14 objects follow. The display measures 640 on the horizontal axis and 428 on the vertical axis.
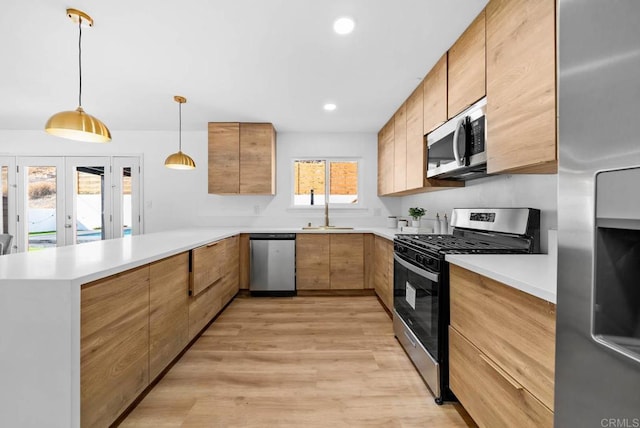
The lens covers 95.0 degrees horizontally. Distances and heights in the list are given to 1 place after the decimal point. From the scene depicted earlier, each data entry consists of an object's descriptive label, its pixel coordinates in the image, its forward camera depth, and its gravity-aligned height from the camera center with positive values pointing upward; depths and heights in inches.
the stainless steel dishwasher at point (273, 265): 146.5 -26.8
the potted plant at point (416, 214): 127.2 -0.5
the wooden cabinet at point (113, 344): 47.4 -24.8
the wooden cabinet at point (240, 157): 153.5 +28.4
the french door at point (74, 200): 168.1 +5.8
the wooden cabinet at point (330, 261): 147.3 -24.9
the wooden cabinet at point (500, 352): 38.9 -22.0
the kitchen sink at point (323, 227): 158.1 -8.7
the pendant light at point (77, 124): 70.7 +21.3
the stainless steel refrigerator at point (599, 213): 17.3 +0.1
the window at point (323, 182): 176.7 +18.0
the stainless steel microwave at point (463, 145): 70.1 +18.2
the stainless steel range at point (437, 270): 65.4 -14.4
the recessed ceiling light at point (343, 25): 72.8 +47.6
